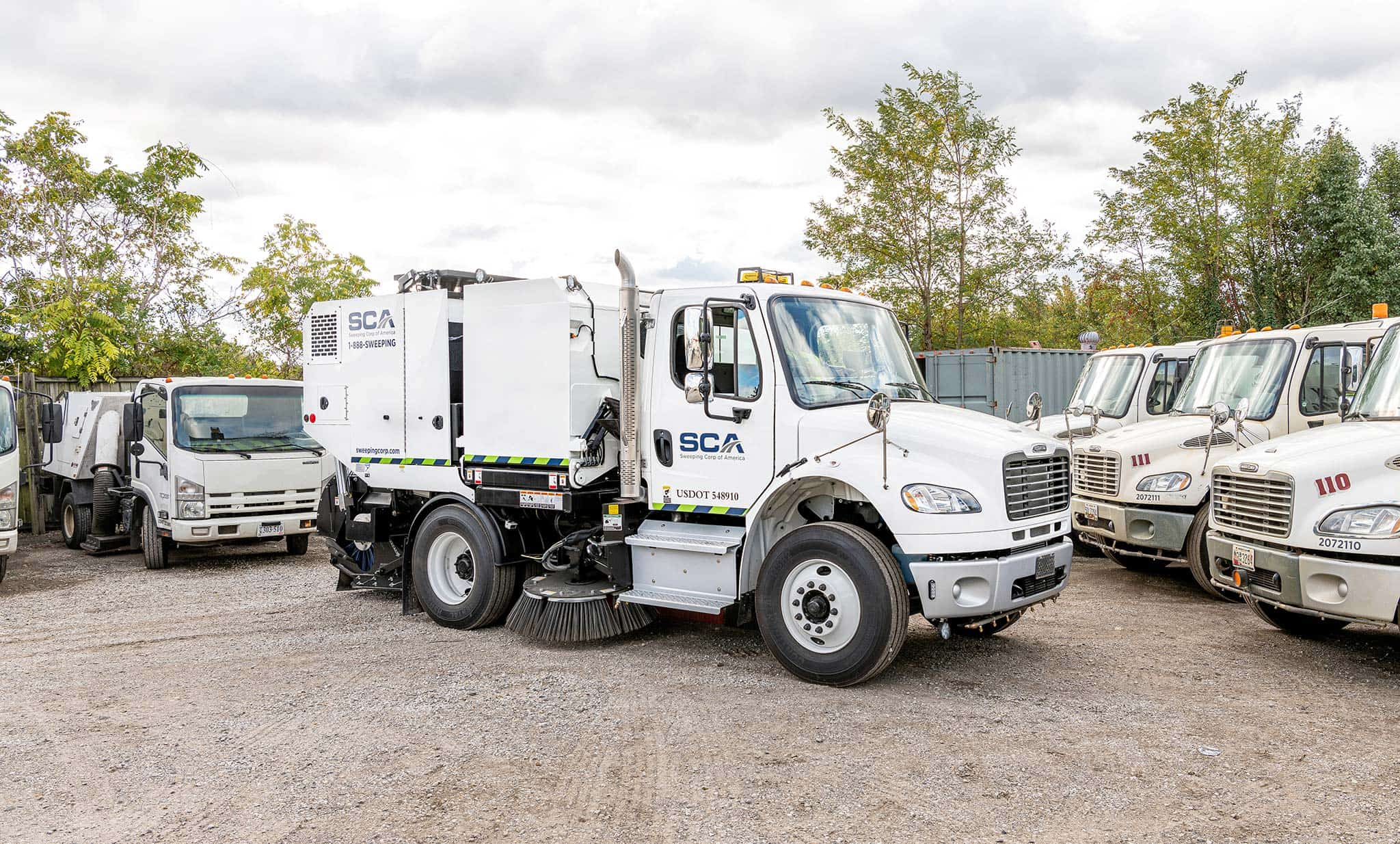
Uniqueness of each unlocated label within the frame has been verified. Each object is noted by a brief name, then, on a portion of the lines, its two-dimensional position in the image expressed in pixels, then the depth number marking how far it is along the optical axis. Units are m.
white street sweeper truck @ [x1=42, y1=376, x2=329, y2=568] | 11.66
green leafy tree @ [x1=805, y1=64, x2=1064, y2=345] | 21.00
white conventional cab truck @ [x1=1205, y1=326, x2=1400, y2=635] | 6.11
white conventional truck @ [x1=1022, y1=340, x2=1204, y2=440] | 12.16
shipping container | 18.09
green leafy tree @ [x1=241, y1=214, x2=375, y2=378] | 22.83
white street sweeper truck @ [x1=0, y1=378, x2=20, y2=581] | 10.77
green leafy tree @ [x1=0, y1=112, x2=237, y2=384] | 18.41
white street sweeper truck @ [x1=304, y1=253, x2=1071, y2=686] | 6.24
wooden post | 15.12
